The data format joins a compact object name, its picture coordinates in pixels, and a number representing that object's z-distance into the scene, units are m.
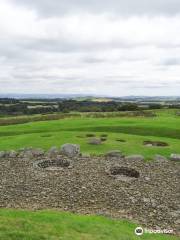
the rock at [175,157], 18.33
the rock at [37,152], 18.92
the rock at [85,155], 18.67
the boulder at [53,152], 18.81
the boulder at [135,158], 18.16
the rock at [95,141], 21.81
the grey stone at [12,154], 18.92
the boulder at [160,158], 18.17
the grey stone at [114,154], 18.92
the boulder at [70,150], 18.60
